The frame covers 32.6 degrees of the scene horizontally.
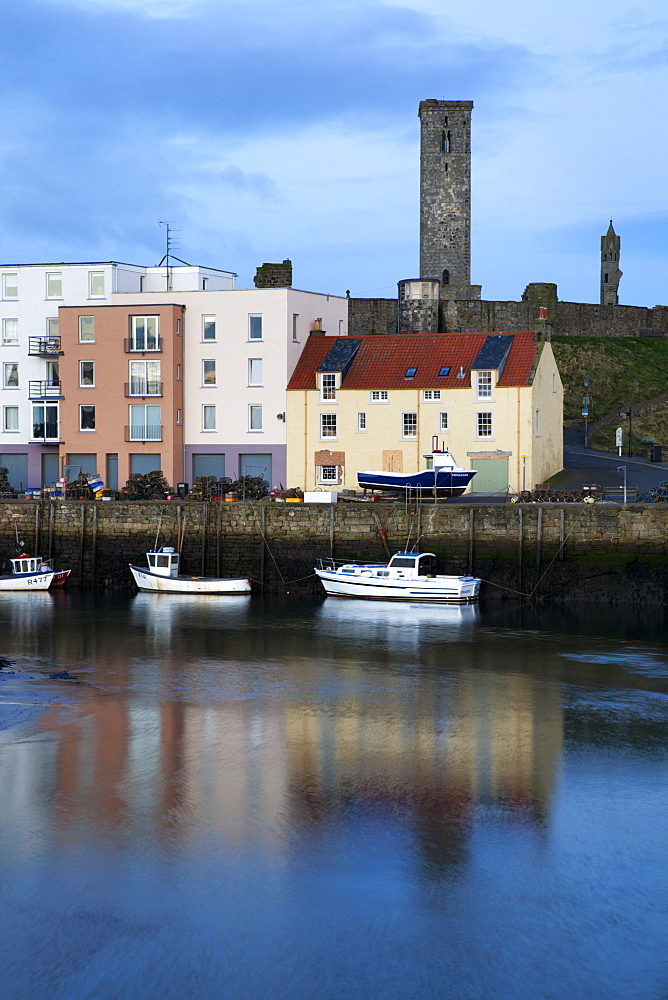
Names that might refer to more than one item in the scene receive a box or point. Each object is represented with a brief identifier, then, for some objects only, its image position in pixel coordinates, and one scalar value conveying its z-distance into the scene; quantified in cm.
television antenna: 6406
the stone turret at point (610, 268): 13138
